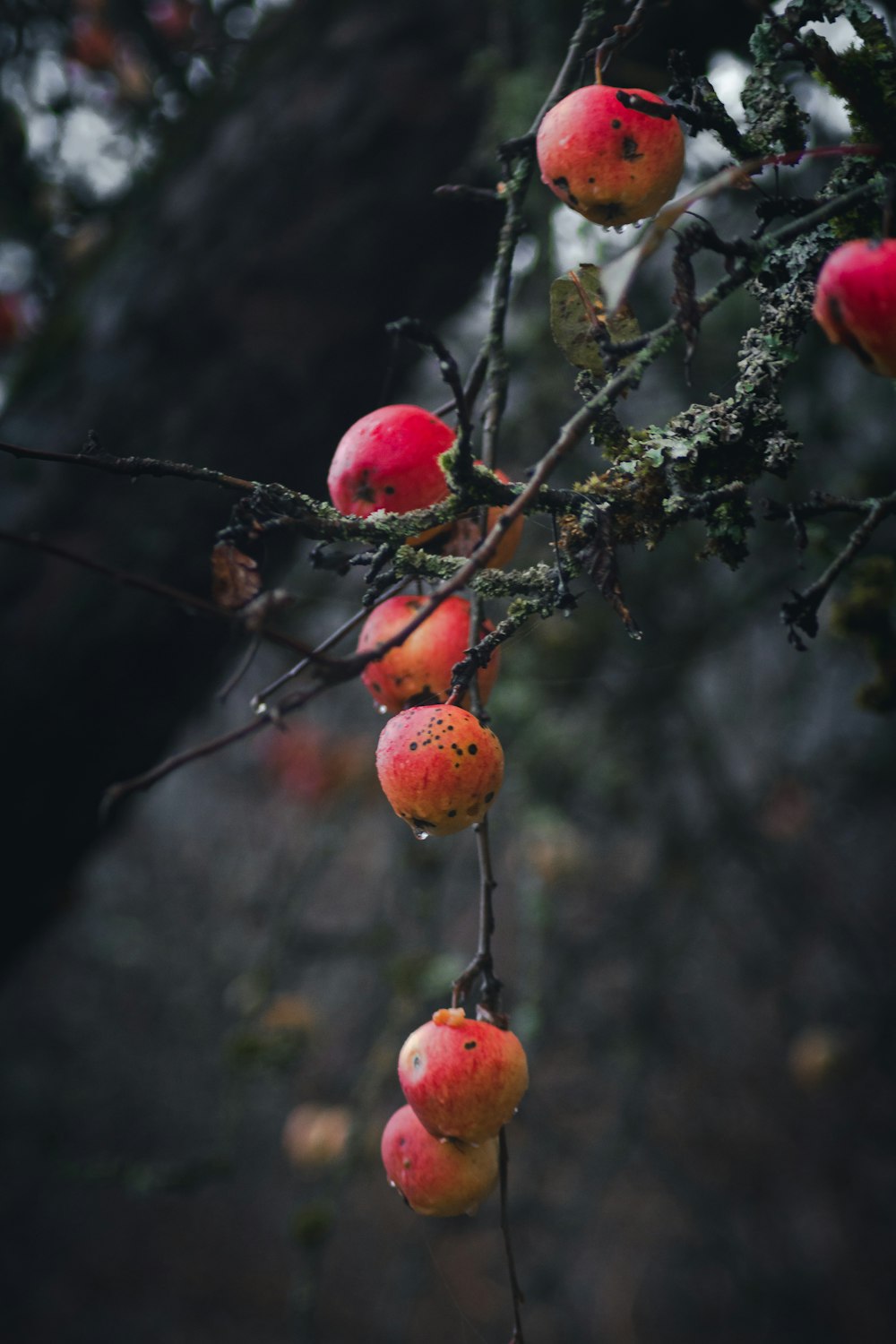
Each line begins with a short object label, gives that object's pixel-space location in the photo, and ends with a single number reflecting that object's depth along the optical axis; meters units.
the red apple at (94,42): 3.28
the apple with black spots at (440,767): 1.36
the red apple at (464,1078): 1.37
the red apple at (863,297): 1.31
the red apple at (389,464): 1.42
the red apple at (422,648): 1.43
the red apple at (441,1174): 1.39
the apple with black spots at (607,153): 1.40
